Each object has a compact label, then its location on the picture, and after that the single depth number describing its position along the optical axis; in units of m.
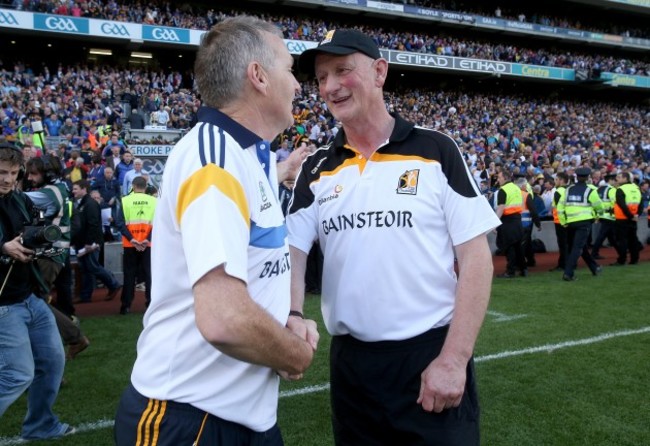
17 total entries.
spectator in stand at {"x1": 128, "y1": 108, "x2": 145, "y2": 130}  19.72
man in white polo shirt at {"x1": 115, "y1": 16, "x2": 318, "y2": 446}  1.46
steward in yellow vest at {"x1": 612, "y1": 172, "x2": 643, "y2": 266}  13.14
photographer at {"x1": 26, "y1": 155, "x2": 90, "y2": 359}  5.48
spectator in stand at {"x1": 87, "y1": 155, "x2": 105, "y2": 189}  13.28
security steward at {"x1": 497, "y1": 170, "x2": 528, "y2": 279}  11.70
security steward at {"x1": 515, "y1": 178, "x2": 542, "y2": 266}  12.56
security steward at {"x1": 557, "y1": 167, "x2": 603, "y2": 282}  11.16
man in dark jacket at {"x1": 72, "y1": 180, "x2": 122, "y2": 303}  9.35
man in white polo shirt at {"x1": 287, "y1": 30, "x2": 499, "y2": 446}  2.18
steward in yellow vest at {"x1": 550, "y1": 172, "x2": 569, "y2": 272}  12.71
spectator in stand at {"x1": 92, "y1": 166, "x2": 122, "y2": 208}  12.84
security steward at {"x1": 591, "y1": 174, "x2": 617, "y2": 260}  13.41
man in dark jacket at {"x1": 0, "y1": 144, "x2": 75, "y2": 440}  3.67
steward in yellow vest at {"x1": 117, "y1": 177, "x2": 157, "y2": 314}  8.92
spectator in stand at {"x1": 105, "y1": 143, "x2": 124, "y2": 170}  14.03
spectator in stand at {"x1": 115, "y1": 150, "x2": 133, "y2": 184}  13.63
